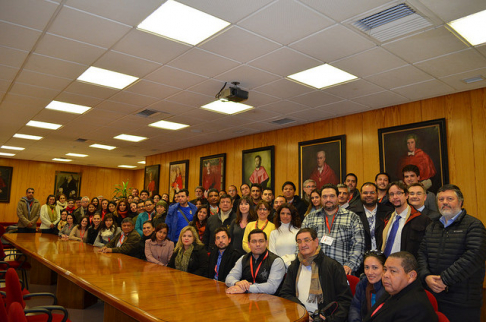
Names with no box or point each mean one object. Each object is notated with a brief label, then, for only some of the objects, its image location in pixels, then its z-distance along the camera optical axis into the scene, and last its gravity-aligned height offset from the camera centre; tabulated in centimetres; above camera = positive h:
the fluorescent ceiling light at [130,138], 960 +179
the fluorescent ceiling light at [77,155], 1305 +173
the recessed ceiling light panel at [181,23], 347 +189
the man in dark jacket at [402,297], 208 -57
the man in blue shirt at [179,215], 588 -22
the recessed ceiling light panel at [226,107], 654 +184
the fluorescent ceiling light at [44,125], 825 +181
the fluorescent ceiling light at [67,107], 669 +184
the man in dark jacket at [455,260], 279 -45
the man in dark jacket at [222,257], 380 -60
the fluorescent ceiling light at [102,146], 1104 +176
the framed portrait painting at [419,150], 559 +93
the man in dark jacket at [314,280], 276 -62
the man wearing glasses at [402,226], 339 -20
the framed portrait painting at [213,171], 976 +90
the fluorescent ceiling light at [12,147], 1171 +179
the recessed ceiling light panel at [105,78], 506 +186
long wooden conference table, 215 -69
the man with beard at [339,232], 348 -28
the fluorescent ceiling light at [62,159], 1458 +172
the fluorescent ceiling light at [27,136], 976 +180
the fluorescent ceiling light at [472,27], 348 +187
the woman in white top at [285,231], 393 -32
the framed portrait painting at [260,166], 833 +92
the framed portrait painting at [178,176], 1120 +88
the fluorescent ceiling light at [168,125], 808 +182
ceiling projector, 532 +167
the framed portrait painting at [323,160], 699 +92
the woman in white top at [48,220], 899 -52
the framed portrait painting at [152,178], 1254 +86
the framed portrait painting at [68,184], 1576 +76
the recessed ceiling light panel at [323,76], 484 +185
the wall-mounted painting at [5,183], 1450 +70
